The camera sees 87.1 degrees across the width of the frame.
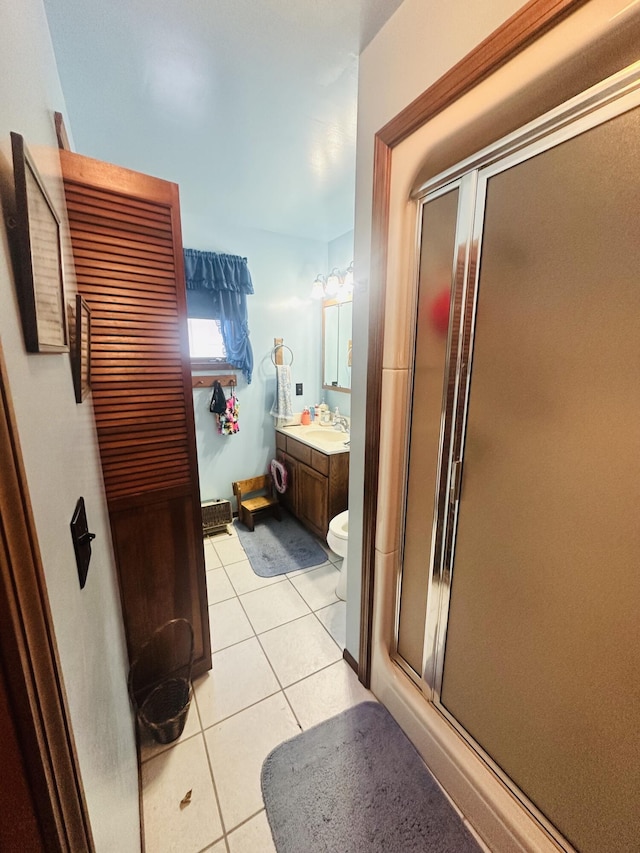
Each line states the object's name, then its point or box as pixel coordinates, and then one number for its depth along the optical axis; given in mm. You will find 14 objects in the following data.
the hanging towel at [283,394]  3055
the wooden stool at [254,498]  2939
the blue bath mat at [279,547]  2424
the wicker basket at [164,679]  1311
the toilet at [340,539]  2086
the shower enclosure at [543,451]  714
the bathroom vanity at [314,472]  2441
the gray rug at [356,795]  1054
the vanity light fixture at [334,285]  2801
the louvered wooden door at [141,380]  1098
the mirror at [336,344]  2971
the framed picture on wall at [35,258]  474
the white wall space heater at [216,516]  2785
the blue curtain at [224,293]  2613
